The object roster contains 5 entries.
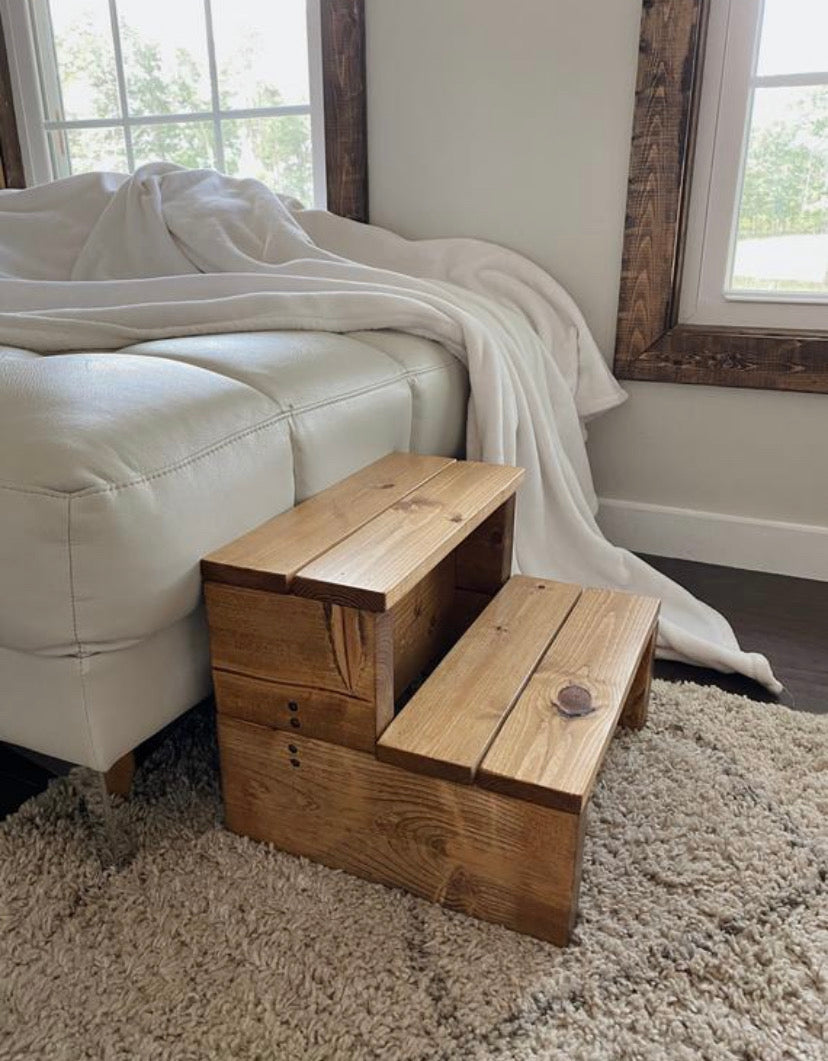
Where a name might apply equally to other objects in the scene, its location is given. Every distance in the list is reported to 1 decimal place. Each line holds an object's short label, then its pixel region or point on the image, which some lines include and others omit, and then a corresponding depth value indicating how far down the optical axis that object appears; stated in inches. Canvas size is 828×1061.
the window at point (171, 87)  80.8
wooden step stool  33.5
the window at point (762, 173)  63.4
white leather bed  31.4
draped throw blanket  50.4
